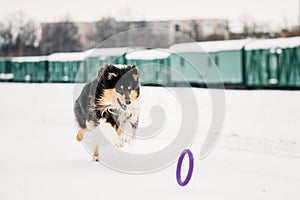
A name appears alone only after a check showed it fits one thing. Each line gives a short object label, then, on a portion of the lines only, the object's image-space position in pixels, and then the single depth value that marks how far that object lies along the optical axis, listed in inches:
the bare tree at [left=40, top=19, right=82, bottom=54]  2236.7
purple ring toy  258.2
